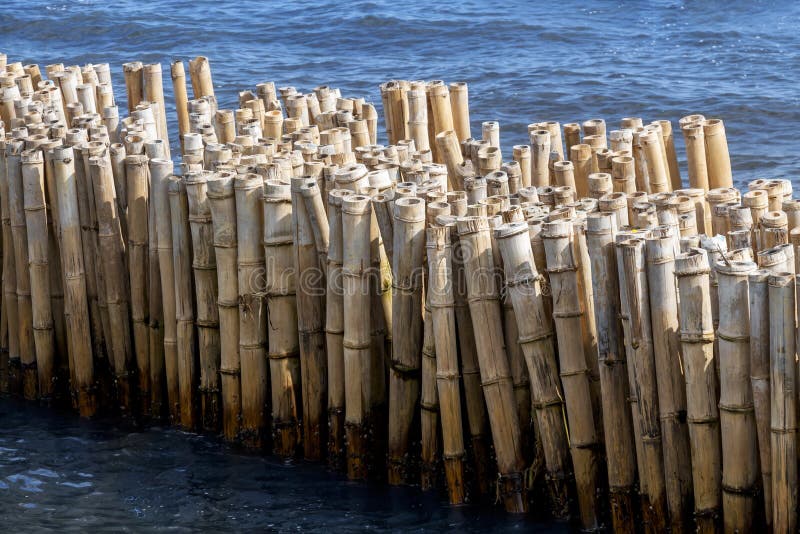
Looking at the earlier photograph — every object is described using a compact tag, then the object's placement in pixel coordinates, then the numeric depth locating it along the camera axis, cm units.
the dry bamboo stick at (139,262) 1376
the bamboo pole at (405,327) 1151
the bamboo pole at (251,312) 1266
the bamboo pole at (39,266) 1417
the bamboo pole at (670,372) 1012
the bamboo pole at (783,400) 953
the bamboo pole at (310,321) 1248
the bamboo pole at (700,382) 994
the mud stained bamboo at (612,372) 1056
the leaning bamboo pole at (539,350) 1091
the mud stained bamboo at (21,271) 1441
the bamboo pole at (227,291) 1274
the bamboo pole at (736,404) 984
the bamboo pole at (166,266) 1330
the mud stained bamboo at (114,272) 1378
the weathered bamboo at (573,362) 1079
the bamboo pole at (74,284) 1392
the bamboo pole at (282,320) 1251
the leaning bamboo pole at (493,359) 1108
